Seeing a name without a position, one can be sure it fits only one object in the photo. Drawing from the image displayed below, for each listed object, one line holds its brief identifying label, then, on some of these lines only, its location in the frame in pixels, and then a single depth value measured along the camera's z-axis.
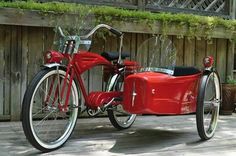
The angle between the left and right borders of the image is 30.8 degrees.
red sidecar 3.80
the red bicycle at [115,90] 3.62
